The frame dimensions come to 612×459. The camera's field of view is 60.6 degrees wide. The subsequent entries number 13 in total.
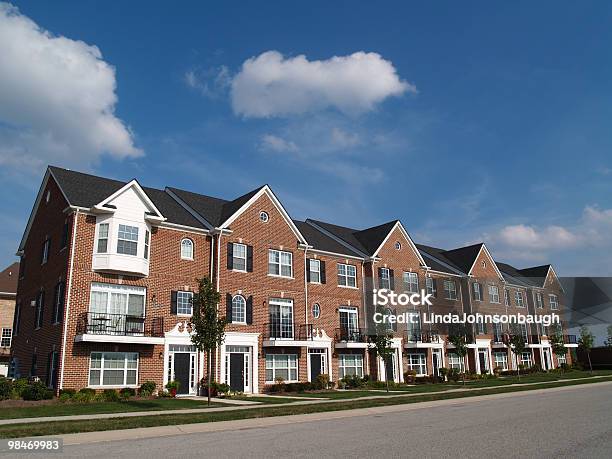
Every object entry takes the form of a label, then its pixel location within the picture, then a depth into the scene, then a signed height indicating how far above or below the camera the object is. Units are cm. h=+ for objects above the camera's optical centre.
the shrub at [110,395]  2277 -115
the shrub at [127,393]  2355 -110
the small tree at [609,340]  6052 +163
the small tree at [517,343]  4159 +112
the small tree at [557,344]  5059 +116
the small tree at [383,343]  2941 +97
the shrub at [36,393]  2159 -90
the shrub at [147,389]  2444 -98
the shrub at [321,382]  3064 -111
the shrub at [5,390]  2119 -73
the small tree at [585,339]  5328 +165
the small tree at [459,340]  3650 +131
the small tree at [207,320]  2172 +185
